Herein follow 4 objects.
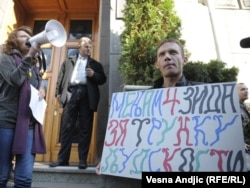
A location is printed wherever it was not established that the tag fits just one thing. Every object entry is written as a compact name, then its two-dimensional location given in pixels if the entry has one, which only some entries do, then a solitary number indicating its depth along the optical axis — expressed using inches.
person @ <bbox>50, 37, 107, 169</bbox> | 150.7
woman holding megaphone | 77.4
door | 205.0
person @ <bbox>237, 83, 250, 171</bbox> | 87.1
